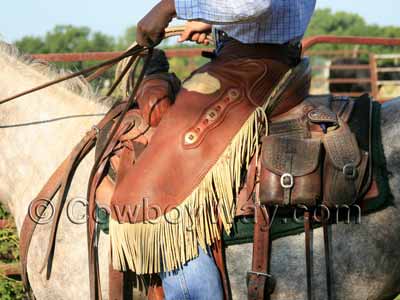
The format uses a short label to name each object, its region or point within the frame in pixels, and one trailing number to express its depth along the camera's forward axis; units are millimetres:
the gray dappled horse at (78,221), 5878
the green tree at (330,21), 154200
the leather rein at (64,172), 6300
